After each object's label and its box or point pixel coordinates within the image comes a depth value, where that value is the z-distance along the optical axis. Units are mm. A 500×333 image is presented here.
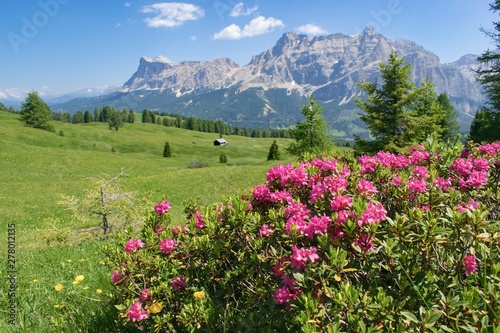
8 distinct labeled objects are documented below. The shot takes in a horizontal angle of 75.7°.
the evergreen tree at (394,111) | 25391
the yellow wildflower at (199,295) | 3109
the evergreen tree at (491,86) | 27141
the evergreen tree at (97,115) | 157750
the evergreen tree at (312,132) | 31531
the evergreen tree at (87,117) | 158962
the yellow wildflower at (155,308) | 3014
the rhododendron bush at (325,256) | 2105
